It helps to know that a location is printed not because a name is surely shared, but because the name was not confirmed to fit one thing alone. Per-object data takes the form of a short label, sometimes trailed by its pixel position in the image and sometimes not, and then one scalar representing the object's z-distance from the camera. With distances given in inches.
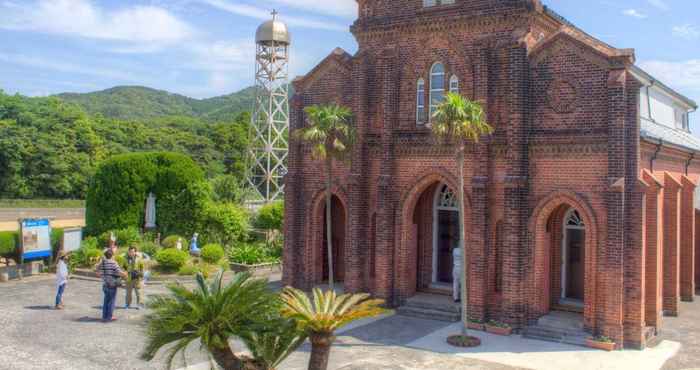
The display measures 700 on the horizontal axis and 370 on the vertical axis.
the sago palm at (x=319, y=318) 366.0
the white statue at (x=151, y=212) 1146.0
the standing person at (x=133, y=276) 674.8
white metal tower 1705.2
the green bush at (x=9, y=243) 919.0
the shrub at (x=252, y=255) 992.9
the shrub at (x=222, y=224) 1122.0
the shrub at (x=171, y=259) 920.9
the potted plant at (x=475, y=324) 641.0
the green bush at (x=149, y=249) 1010.7
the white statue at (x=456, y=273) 682.9
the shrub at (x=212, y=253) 972.6
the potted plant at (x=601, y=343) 565.3
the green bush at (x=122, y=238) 1075.3
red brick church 581.9
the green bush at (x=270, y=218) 1230.7
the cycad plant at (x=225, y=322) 337.7
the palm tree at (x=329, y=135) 674.2
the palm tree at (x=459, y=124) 546.9
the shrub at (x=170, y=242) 1054.4
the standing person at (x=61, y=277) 689.6
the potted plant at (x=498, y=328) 620.7
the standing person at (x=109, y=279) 626.8
